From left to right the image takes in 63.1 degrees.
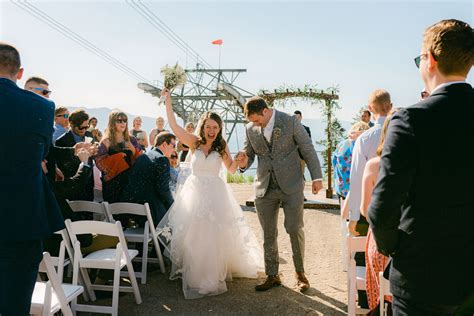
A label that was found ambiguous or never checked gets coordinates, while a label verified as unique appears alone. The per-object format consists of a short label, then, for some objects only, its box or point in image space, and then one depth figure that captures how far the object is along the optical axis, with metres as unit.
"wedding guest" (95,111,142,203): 4.99
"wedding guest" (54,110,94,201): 4.01
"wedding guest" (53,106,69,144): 5.33
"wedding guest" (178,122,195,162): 9.08
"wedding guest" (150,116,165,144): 9.53
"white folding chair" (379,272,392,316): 2.22
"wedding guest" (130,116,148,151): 8.01
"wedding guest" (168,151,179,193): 6.54
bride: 4.39
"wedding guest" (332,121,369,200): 5.41
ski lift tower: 27.62
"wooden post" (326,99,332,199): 10.38
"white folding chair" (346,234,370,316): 2.75
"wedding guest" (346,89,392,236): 3.53
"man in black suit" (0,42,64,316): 2.22
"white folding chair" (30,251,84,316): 2.54
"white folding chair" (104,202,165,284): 4.51
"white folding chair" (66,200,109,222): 4.37
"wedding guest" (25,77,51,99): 4.05
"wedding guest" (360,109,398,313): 2.24
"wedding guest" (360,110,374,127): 8.12
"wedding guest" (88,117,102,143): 8.62
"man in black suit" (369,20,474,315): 1.48
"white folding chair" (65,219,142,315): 3.59
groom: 4.46
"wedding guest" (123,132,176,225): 4.88
